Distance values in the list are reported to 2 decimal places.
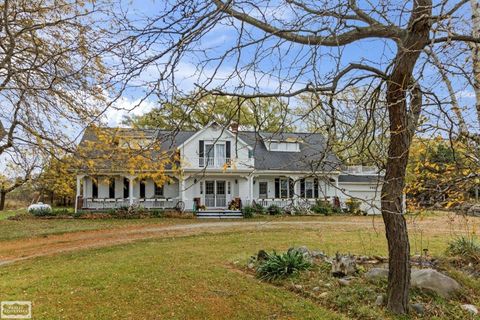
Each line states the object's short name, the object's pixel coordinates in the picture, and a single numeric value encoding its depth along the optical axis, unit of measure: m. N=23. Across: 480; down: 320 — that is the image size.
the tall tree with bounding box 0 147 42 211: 8.89
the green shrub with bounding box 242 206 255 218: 23.31
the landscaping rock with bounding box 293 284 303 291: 6.65
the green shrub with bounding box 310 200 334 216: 25.03
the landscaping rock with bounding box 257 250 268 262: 8.47
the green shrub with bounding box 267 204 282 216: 24.83
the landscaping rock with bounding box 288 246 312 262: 8.37
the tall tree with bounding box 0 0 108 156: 7.77
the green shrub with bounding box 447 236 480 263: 8.27
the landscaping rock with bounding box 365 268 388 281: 6.63
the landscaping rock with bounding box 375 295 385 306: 5.62
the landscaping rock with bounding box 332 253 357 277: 7.11
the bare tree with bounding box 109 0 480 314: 3.66
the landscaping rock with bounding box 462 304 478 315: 5.47
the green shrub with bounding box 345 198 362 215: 24.35
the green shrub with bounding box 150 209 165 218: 22.75
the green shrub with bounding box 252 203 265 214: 24.84
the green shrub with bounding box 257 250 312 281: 7.37
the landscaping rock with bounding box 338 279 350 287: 6.55
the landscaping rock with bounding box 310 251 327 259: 8.90
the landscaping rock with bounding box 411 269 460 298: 6.08
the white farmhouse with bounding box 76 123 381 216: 24.77
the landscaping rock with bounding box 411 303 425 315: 5.42
